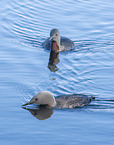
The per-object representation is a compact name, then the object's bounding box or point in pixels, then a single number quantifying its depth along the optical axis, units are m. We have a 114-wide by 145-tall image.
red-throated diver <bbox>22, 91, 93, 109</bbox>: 16.59
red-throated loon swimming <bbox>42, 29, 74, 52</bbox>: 22.42
